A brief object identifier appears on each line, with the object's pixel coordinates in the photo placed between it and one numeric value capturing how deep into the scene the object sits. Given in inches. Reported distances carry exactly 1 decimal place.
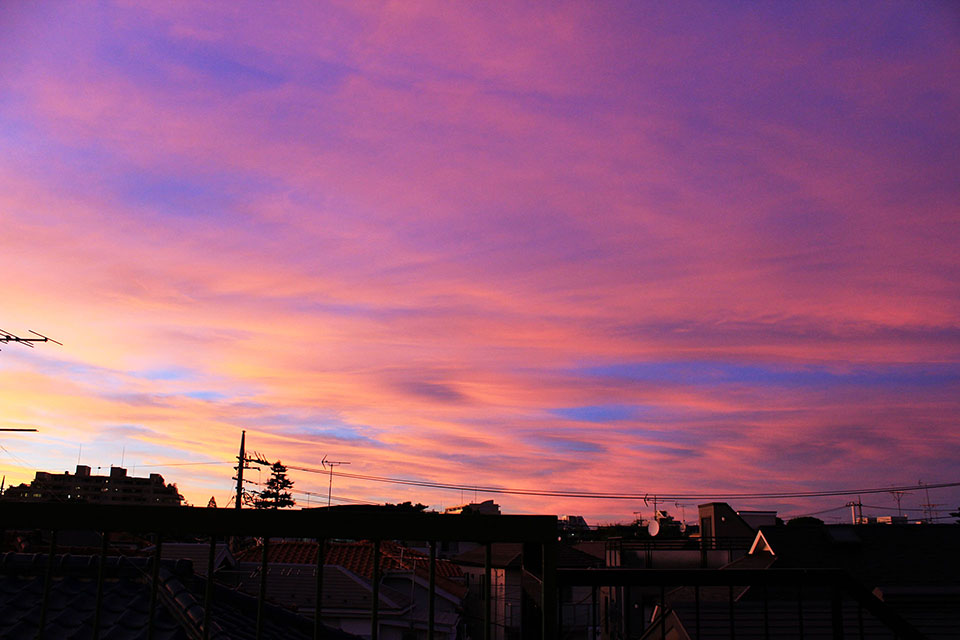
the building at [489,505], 1555.1
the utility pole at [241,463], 1380.4
